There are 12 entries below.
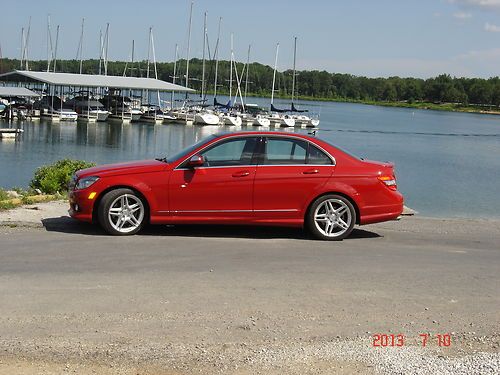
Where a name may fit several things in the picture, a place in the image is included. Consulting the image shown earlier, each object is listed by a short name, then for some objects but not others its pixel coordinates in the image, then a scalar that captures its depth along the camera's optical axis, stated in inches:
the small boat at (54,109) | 3265.3
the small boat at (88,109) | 3403.1
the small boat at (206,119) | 3511.3
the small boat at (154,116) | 3526.1
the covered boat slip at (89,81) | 3198.8
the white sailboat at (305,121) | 3740.2
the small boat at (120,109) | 3508.9
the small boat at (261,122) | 3565.5
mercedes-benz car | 398.3
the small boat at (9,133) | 2233.0
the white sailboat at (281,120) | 3644.2
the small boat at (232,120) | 3535.9
